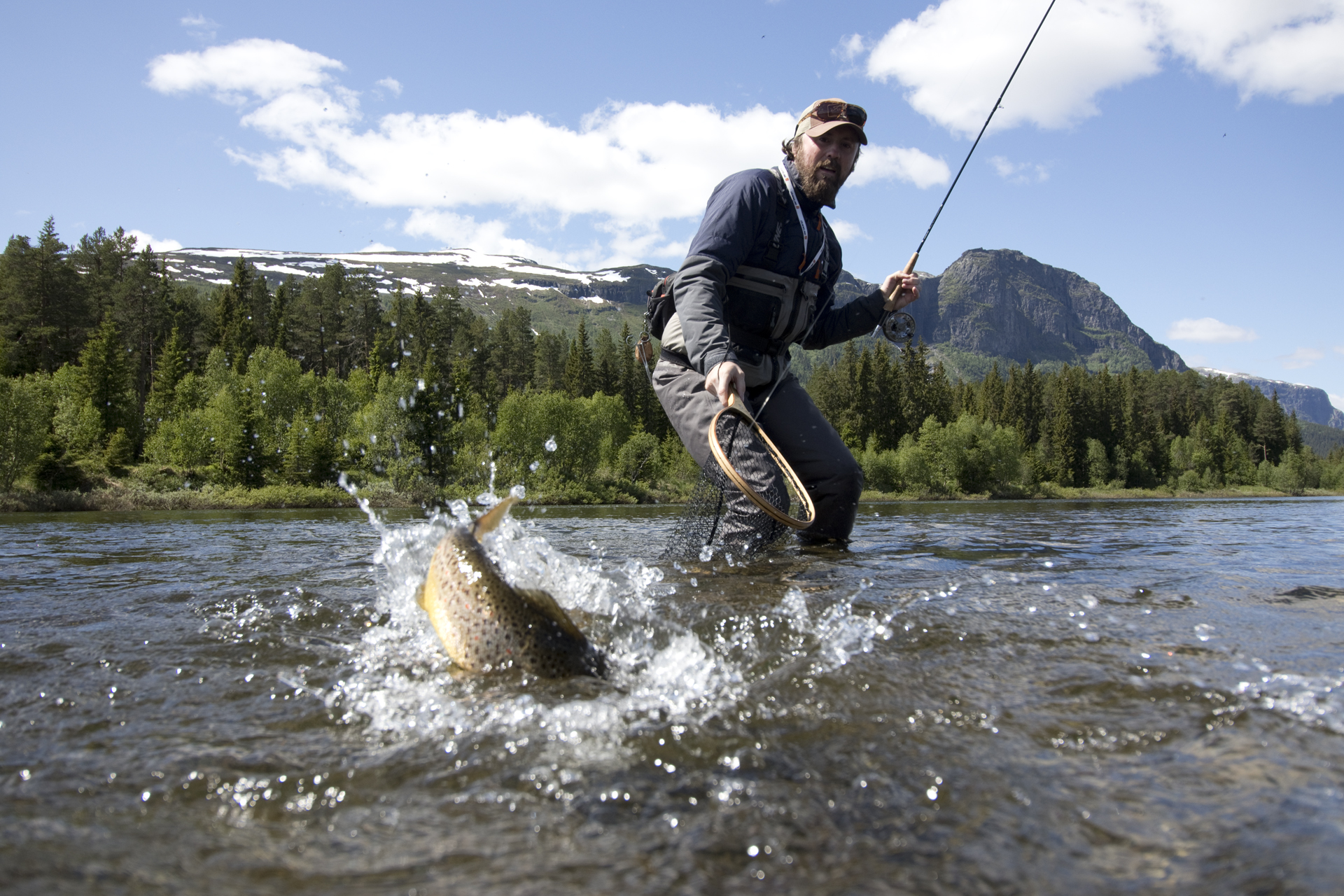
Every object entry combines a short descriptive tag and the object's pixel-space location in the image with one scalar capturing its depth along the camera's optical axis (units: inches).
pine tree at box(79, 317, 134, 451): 2443.4
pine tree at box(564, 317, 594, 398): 3796.8
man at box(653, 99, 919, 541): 227.5
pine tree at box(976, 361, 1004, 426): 4690.0
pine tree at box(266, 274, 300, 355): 3218.3
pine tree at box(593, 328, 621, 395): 3927.2
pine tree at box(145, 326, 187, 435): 2669.8
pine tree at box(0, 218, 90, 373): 2689.5
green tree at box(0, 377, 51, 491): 1758.1
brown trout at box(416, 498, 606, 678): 130.9
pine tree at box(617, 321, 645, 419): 3959.2
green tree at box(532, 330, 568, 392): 4133.9
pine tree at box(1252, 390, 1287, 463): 5305.1
